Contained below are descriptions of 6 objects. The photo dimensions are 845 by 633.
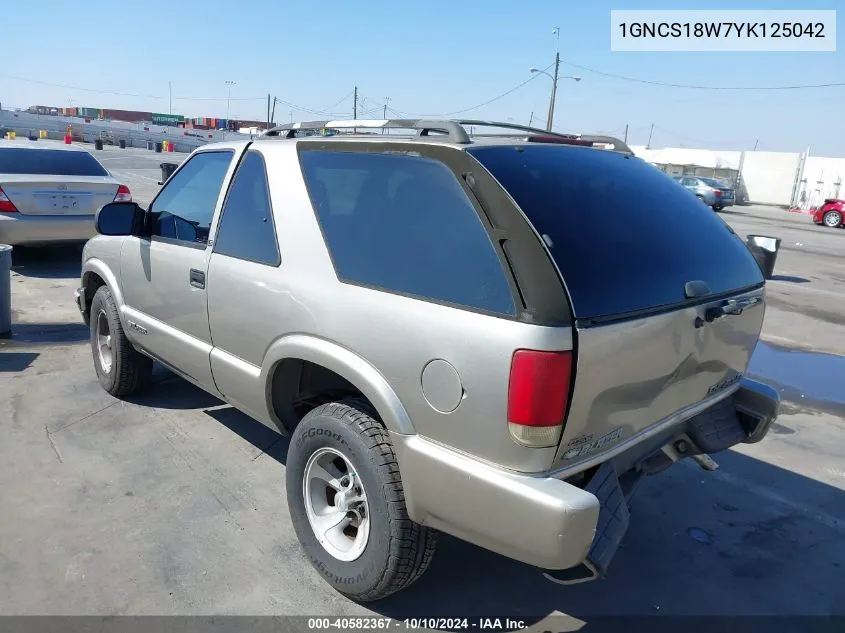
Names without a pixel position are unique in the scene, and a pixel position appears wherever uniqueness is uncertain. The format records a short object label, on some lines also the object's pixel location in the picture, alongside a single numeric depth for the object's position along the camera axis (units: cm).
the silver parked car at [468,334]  216
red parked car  2733
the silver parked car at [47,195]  805
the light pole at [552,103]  4372
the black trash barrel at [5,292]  600
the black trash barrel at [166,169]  1812
